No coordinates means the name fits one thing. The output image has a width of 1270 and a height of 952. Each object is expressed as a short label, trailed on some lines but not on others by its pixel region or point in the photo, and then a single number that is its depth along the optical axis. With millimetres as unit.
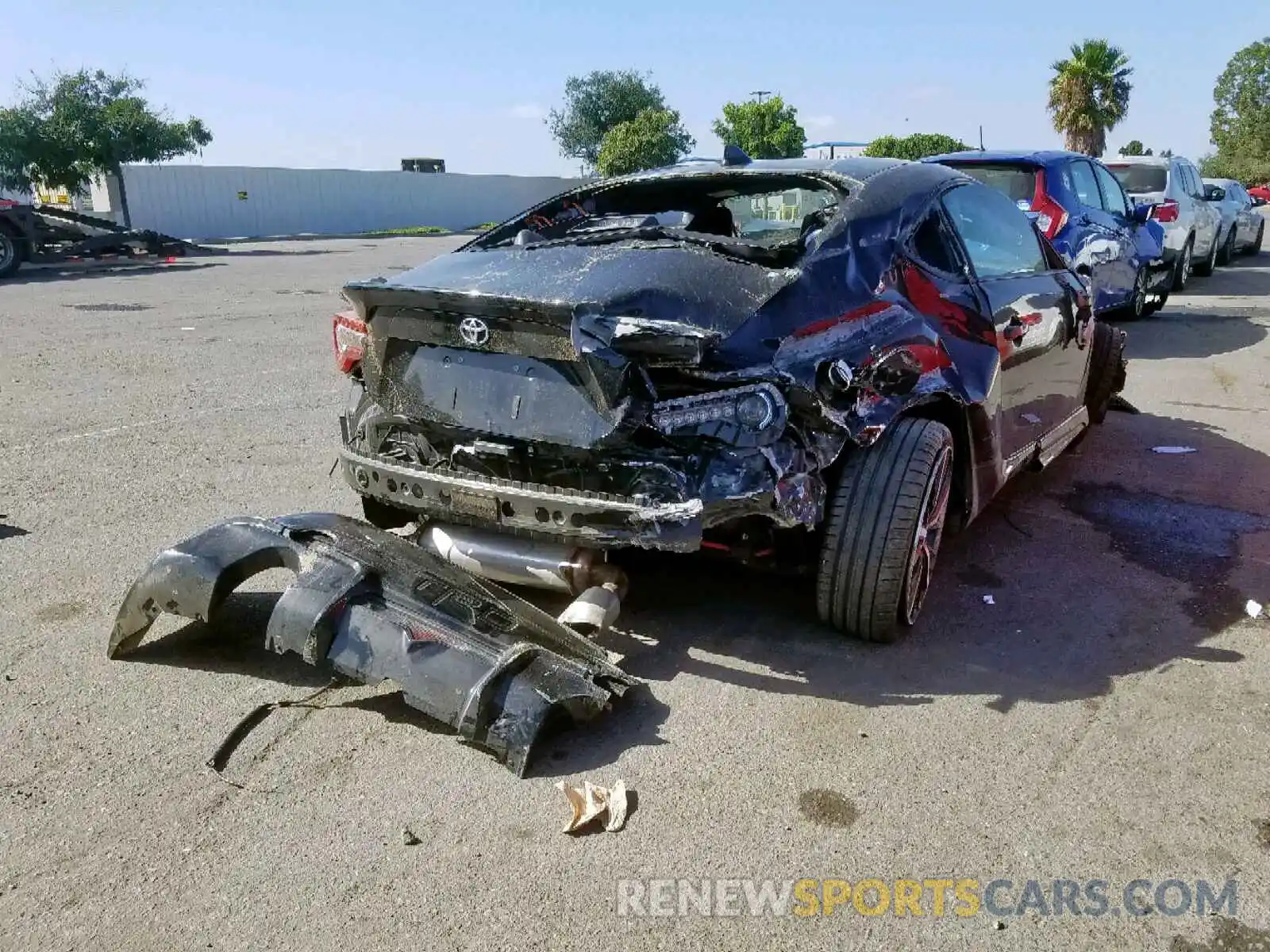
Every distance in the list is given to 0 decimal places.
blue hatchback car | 8898
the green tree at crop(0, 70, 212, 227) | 34781
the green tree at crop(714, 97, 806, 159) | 50219
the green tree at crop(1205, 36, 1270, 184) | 72250
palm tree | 42625
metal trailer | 17625
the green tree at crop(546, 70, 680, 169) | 66312
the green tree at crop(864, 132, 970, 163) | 36844
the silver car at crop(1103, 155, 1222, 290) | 12719
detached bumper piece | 2844
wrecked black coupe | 3045
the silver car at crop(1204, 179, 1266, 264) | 17812
